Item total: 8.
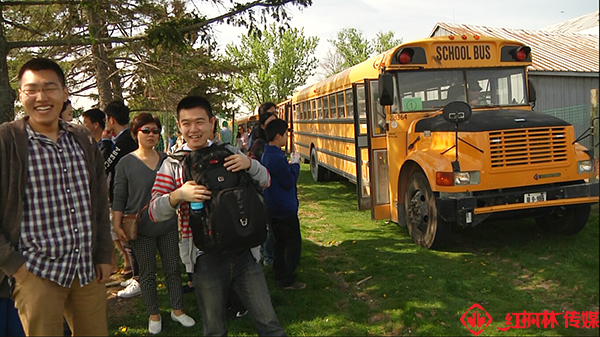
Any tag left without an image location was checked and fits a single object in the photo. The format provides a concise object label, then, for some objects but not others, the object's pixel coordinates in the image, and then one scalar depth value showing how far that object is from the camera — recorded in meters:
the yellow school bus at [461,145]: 5.03
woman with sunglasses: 3.74
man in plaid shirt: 2.18
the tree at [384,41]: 51.75
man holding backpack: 2.59
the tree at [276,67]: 39.66
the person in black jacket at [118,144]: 4.39
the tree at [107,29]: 5.56
